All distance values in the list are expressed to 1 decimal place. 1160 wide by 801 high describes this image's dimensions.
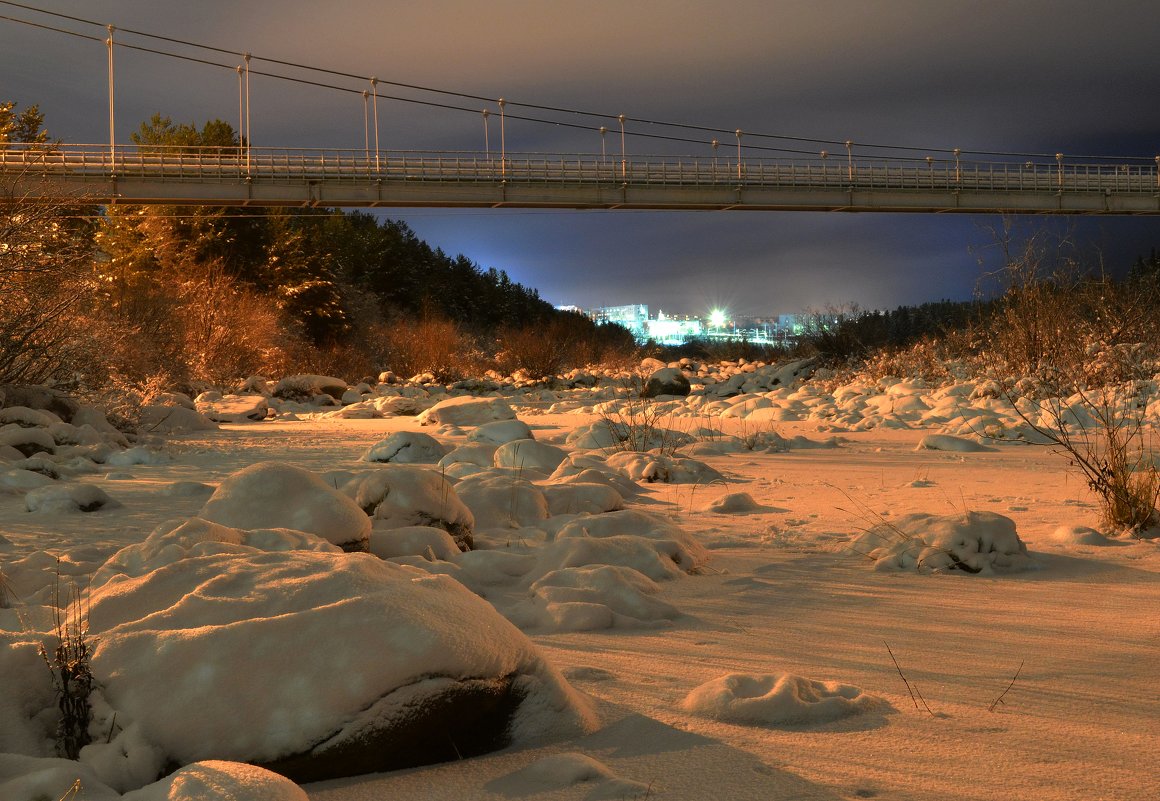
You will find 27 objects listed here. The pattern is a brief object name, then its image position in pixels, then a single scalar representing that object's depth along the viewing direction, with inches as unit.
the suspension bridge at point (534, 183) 1520.7
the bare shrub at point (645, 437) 389.1
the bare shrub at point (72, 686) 89.9
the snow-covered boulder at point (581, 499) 252.1
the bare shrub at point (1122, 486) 213.6
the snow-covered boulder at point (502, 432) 419.5
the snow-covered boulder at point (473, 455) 337.1
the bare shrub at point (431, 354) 1369.3
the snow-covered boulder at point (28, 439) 347.9
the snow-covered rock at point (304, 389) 900.6
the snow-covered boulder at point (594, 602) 145.9
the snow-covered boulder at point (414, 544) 184.7
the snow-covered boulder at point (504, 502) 235.1
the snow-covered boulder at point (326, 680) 87.5
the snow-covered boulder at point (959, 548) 187.5
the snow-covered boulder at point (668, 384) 946.1
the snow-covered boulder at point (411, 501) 203.9
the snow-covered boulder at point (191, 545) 134.3
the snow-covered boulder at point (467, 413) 572.7
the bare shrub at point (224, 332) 1005.8
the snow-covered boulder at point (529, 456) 327.9
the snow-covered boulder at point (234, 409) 660.1
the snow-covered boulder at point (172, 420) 513.7
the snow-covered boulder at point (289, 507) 175.2
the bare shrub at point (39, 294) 362.9
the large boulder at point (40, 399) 410.6
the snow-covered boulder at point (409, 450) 371.2
